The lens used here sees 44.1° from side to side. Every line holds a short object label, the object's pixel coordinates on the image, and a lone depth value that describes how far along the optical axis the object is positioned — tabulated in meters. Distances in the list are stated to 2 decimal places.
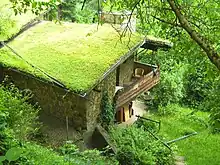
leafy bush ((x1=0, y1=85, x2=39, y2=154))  6.96
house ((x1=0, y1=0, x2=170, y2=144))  8.79
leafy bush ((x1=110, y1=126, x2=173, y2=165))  8.89
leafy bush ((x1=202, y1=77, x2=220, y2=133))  6.50
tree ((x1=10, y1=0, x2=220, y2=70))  5.33
